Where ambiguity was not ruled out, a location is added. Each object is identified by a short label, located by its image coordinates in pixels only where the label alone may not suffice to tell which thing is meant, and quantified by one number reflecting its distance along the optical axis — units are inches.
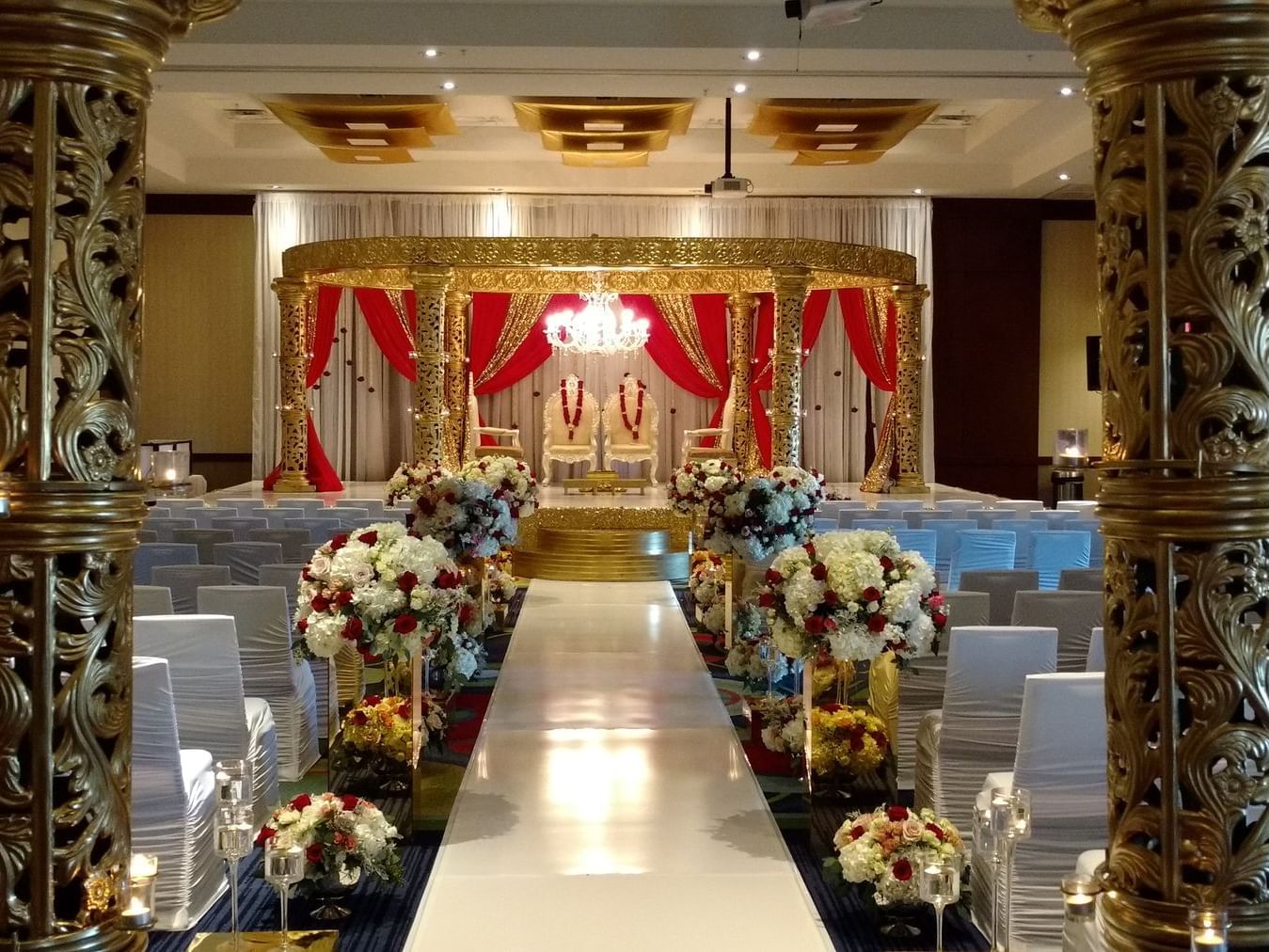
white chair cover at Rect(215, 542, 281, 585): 321.4
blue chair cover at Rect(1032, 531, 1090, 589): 374.0
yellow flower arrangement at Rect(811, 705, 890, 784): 208.1
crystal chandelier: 627.8
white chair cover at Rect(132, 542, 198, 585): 310.8
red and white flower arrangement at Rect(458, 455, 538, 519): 365.4
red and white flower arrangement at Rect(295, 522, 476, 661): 195.0
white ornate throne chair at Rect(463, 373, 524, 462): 646.5
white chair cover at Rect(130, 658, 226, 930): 157.1
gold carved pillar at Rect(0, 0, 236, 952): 82.3
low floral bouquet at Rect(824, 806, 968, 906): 155.6
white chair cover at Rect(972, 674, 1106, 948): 154.7
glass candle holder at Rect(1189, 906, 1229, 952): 80.0
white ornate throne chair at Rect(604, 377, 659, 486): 705.0
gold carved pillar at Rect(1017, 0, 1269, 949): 85.0
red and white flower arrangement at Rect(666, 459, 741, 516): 366.2
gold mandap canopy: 547.2
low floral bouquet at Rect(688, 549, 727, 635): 368.8
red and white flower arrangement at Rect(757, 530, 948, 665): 190.4
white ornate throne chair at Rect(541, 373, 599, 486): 693.3
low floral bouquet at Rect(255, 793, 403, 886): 163.8
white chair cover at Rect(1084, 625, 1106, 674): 190.2
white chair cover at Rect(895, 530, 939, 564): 350.9
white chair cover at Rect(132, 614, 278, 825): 189.5
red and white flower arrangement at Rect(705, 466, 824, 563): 321.4
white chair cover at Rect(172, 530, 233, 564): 341.1
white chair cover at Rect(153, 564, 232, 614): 276.5
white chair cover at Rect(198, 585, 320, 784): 237.3
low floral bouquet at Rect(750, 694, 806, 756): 222.2
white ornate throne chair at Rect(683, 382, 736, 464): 653.3
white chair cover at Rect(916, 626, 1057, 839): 191.6
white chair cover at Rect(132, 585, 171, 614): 232.1
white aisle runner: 162.1
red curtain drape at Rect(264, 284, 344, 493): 743.1
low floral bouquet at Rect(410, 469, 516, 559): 319.3
